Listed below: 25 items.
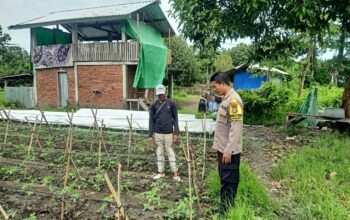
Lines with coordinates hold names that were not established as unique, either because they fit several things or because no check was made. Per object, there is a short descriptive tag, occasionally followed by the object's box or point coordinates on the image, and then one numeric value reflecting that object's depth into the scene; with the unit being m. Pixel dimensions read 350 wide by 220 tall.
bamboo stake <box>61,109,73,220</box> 3.82
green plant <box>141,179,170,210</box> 4.16
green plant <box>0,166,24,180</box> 5.59
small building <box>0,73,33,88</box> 21.79
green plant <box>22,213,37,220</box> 3.87
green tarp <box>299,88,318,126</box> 10.58
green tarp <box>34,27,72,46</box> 18.09
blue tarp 22.58
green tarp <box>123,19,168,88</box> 15.79
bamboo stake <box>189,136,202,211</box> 4.05
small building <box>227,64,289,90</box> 22.53
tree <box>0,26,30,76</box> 29.35
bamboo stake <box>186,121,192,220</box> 3.68
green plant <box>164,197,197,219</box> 3.87
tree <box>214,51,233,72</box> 34.20
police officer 3.66
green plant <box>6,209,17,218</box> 3.94
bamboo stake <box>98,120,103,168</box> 5.86
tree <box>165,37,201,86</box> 29.52
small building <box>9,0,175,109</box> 15.93
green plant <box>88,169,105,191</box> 5.02
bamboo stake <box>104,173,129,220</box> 3.08
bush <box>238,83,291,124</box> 12.52
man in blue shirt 5.49
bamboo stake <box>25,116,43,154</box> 6.45
